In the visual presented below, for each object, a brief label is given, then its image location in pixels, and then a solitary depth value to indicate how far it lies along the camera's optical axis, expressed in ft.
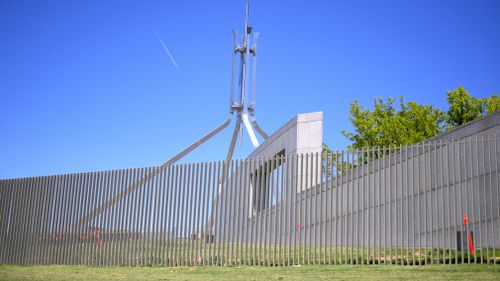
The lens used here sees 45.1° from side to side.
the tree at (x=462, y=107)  107.04
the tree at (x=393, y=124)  106.93
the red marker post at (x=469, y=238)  36.07
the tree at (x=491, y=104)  103.72
